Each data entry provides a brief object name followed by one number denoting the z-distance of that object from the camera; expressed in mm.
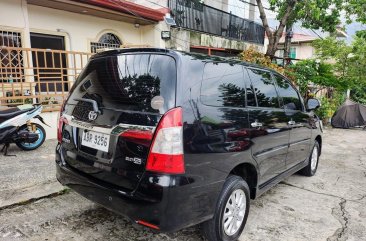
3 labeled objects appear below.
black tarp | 10734
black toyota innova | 2078
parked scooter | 4754
